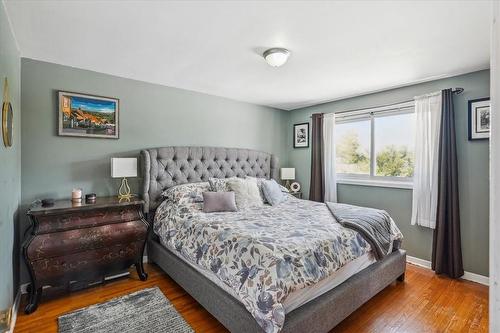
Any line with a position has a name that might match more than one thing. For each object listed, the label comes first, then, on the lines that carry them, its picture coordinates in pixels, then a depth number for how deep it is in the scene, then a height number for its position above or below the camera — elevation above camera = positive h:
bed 1.62 -0.88
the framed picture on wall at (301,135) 4.66 +0.56
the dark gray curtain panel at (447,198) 2.90 -0.38
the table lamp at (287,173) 4.60 -0.14
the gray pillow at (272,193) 3.35 -0.37
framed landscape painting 2.76 +0.57
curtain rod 2.92 +0.86
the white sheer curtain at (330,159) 4.12 +0.10
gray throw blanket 2.25 -0.55
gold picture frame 1.67 +0.32
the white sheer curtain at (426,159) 3.05 +0.08
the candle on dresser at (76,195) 2.59 -0.30
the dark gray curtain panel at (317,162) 4.27 +0.05
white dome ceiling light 2.33 +1.02
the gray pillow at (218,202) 2.83 -0.42
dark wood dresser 2.19 -0.72
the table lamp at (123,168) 2.83 -0.03
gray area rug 1.95 -1.25
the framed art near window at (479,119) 2.77 +0.51
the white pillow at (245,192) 3.09 -0.34
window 3.50 +0.29
